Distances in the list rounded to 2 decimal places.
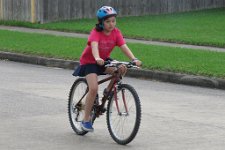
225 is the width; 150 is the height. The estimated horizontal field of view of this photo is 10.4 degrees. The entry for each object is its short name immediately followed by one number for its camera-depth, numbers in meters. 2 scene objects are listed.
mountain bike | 12.97
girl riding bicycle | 13.29
